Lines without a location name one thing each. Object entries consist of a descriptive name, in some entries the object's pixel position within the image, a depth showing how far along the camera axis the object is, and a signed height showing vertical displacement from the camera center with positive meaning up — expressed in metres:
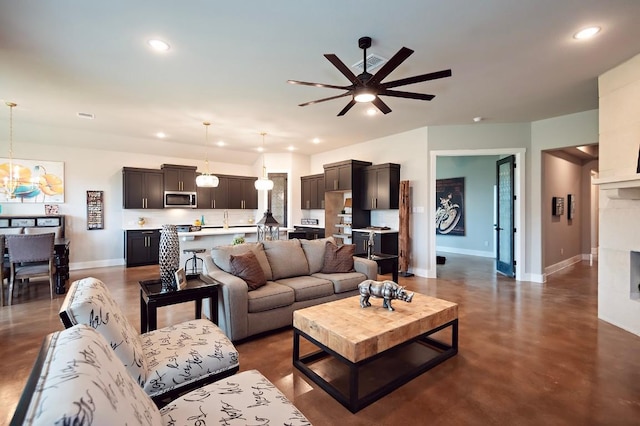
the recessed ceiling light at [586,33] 2.70 +1.61
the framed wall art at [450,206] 8.88 +0.13
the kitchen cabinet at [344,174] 6.73 +0.85
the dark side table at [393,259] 4.69 -0.77
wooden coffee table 2.07 -0.97
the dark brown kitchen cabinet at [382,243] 6.09 -0.66
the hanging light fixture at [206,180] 6.03 +0.64
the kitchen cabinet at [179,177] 7.47 +0.88
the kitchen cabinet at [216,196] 8.05 +0.44
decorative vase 2.88 -0.41
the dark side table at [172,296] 2.51 -0.74
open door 5.75 -0.14
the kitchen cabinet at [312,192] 7.87 +0.53
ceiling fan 2.53 +1.20
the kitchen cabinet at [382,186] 6.27 +0.53
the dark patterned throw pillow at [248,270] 3.24 -0.62
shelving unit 7.24 -0.37
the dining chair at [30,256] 4.22 -0.61
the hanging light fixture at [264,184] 6.57 +0.60
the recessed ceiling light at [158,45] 2.90 +1.64
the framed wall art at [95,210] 6.83 +0.07
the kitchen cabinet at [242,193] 8.55 +0.55
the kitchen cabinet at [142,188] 6.99 +0.58
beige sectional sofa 2.96 -0.83
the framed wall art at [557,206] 6.09 +0.08
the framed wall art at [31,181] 6.05 +0.67
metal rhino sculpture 2.52 -0.68
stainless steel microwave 7.50 +0.33
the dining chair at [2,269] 4.11 -0.78
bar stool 5.08 -0.68
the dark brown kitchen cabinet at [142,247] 6.80 -0.79
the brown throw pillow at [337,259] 4.03 -0.65
